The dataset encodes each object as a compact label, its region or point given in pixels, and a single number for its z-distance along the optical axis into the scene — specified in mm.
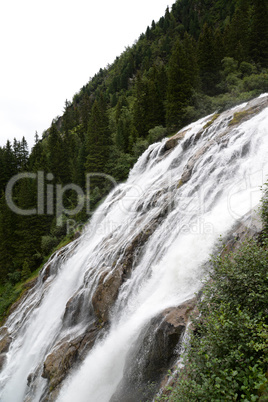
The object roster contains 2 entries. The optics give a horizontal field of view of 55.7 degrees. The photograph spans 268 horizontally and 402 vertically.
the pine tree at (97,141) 34781
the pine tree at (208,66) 33781
